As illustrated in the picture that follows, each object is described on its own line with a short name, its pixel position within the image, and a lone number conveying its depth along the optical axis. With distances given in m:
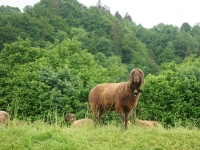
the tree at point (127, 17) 164.54
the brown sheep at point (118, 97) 8.41
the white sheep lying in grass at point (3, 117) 9.52
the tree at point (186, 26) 130.12
